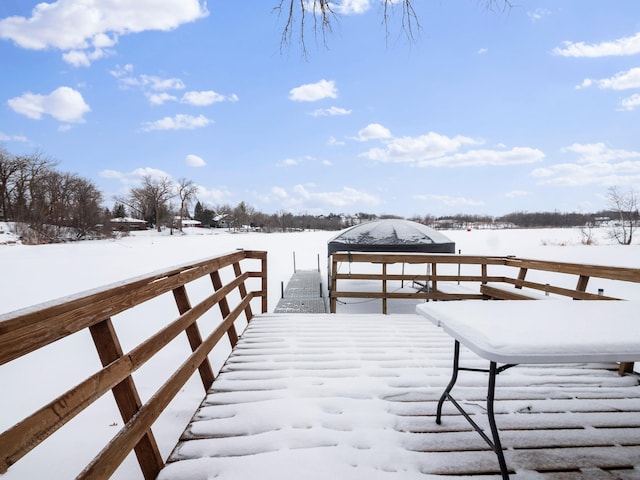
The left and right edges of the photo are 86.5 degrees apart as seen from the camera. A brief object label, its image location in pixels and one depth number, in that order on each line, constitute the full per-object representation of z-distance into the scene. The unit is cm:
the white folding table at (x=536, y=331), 146
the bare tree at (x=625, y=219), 2427
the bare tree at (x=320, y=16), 295
